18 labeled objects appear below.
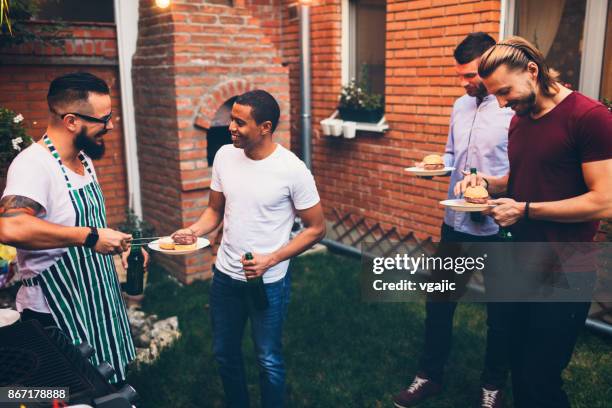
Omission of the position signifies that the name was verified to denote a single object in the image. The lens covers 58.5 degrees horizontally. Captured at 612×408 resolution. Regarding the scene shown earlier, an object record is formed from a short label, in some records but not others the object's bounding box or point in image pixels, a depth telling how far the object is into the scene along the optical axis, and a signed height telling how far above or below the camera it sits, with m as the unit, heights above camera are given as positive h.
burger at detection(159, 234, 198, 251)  3.08 -0.87
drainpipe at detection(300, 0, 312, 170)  6.84 +0.09
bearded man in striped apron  2.48 -0.63
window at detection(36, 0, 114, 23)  5.99 +0.88
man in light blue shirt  3.47 -0.85
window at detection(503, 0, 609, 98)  4.82 +0.49
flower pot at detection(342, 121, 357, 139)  6.73 -0.50
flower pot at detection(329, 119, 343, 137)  6.84 -0.48
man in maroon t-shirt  2.46 -0.43
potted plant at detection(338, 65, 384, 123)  6.61 -0.19
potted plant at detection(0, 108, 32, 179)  4.25 -0.35
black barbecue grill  1.70 -0.91
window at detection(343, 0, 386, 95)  6.80 +0.57
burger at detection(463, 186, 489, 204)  2.97 -0.59
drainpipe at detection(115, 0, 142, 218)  6.24 +0.03
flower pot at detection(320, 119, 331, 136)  6.92 -0.48
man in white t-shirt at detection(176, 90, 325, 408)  3.02 -0.81
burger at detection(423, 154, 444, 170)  3.74 -0.51
